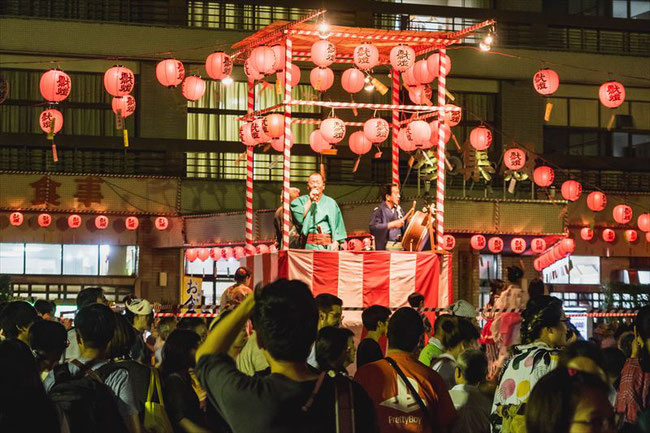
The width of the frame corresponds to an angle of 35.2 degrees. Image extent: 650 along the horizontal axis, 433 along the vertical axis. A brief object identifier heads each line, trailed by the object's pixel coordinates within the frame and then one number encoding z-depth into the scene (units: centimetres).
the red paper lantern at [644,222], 2920
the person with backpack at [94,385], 522
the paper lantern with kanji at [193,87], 2231
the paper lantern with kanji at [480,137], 2430
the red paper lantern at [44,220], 2736
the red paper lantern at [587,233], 2969
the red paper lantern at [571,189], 2770
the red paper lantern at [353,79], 2170
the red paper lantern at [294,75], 1911
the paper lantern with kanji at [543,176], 2648
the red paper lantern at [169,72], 2181
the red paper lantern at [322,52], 1731
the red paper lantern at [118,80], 2148
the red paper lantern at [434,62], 1874
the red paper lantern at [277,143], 2067
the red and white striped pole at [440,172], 1702
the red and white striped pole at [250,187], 1851
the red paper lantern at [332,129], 1844
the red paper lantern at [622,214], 2880
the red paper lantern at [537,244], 2706
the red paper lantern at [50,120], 2361
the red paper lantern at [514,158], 2523
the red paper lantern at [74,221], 2747
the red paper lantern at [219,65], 2027
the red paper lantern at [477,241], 2653
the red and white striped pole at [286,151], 1616
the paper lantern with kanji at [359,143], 2356
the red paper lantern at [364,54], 1777
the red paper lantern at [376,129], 1952
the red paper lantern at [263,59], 1773
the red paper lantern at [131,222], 2798
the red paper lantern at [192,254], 2802
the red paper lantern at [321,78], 2109
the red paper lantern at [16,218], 2716
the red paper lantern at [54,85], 2202
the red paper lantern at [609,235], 3002
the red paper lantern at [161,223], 2806
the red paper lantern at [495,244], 2662
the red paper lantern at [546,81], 2291
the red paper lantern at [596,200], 2811
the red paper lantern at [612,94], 2439
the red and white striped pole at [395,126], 1916
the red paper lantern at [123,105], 2295
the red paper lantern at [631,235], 3002
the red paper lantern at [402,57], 1784
